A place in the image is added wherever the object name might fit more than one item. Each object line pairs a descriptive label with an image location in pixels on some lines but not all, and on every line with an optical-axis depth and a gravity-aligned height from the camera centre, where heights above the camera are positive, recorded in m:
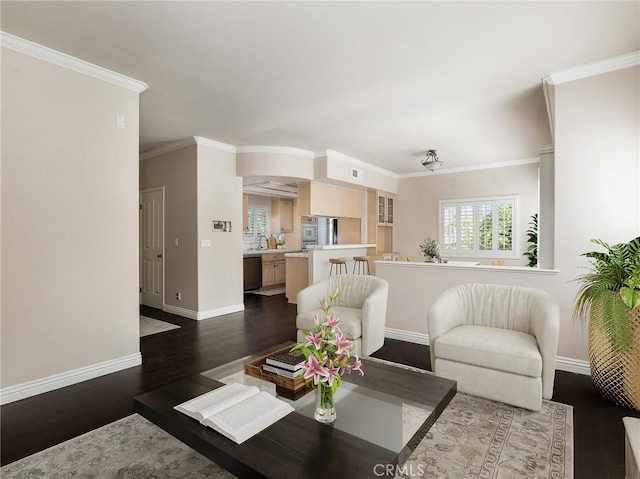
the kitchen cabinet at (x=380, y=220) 7.78 +0.36
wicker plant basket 2.47 -0.99
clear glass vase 1.66 -0.83
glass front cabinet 7.93 +0.64
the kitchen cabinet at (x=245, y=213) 7.70 +0.51
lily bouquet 1.51 -0.55
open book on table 1.52 -0.85
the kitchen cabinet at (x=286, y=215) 9.62 +0.59
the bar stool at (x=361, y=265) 7.20 -0.63
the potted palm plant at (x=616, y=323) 2.46 -0.65
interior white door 5.89 -0.20
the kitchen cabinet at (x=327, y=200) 6.34 +0.71
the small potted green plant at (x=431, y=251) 4.97 -0.23
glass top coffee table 1.31 -0.88
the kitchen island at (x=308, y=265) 6.41 -0.58
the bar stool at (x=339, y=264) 6.39 -0.57
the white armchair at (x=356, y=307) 3.23 -0.74
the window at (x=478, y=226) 7.02 +0.19
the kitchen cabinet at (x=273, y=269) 8.08 -0.82
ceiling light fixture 5.63 +1.21
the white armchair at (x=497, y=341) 2.37 -0.79
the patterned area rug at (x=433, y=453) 1.84 -1.27
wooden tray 1.94 -0.88
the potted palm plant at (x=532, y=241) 5.97 -0.11
